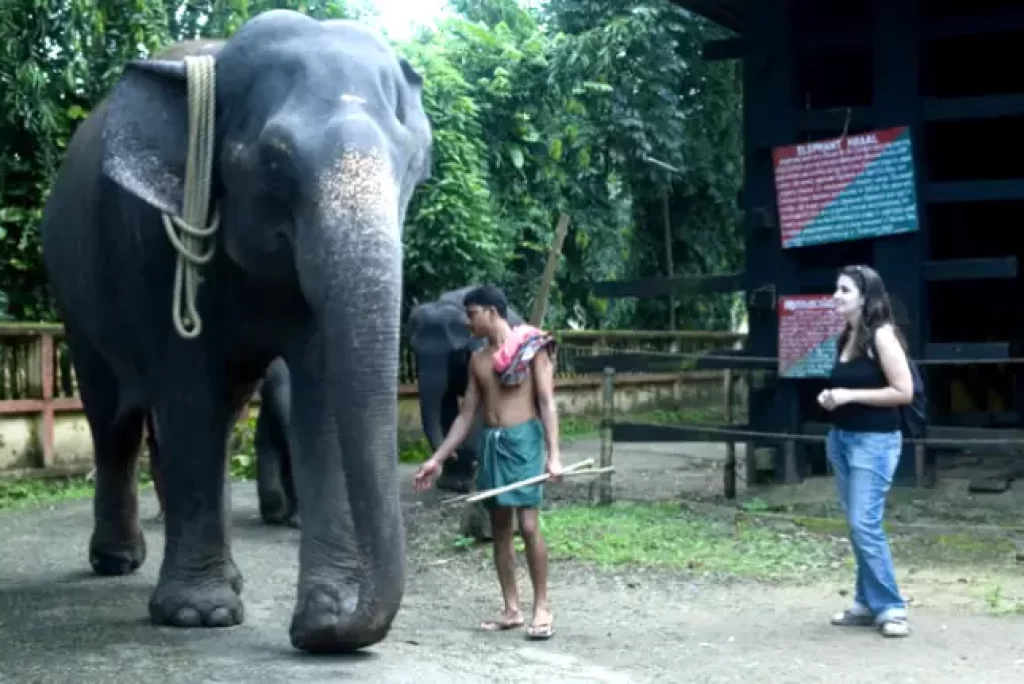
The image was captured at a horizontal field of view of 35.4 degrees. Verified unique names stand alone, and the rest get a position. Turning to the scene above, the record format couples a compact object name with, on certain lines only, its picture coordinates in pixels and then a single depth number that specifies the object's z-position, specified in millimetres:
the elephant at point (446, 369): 12719
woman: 6941
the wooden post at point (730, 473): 11719
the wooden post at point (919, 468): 10844
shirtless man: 6785
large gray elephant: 5609
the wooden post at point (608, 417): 11898
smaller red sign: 11195
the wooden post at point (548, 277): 10609
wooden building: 10867
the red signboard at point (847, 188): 10844
